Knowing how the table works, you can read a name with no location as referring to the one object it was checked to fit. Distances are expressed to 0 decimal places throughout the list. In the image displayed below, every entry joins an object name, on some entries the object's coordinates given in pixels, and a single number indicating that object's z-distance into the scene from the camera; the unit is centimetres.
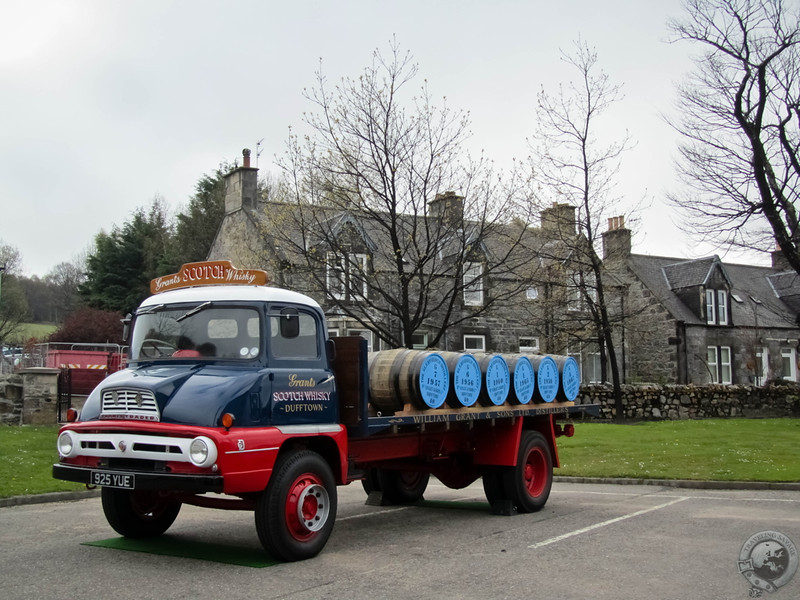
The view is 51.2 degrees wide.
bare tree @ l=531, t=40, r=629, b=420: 2700
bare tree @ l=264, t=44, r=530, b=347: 1939
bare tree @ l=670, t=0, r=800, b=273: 2264
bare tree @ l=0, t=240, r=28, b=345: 4738
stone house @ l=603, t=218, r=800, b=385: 3753
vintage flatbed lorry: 755
